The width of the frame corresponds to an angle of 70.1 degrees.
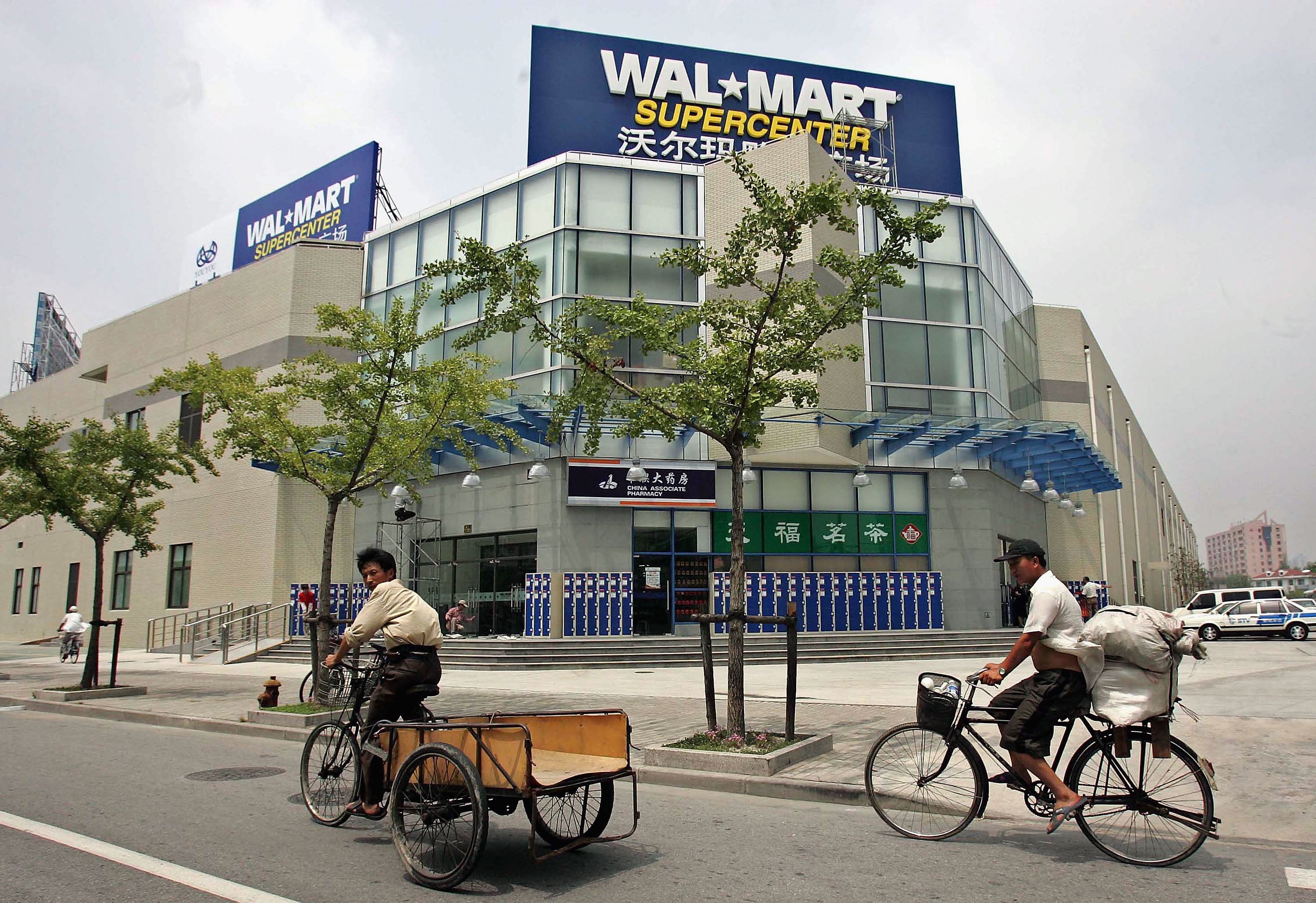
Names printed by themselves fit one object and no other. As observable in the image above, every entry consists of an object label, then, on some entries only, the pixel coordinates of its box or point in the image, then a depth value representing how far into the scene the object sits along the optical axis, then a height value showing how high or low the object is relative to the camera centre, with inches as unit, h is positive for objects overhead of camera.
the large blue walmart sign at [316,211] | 1428.4 +611.1
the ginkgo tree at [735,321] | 397.1 +118.7
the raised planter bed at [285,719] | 465.1 -62.6
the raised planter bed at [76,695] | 614.9 -66.1
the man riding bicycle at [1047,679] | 222.2 -21.3
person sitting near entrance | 988.6 -27.6
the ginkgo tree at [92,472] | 697.0 +91.2
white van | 1357.0 -12.0
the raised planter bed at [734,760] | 325.4 -59.7
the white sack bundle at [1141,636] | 214.4 -10.8
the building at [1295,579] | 5900.6 +64.8
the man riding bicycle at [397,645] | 235.1 -13.1
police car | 1232.2 -41.1
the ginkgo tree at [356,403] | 551.2 +116.4
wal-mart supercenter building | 1009.5 +175.8
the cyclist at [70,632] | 1047.6 -41.2
